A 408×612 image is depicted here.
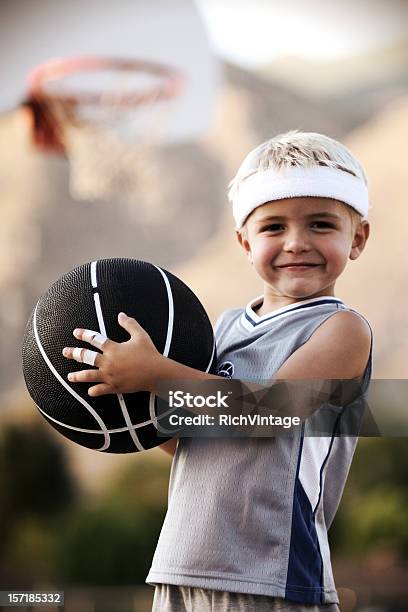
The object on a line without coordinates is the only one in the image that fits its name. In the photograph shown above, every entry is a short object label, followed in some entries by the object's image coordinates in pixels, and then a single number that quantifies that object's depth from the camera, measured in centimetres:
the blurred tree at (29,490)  1557
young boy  265
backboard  1500
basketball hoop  1275
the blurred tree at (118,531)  1447
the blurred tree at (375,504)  1491
